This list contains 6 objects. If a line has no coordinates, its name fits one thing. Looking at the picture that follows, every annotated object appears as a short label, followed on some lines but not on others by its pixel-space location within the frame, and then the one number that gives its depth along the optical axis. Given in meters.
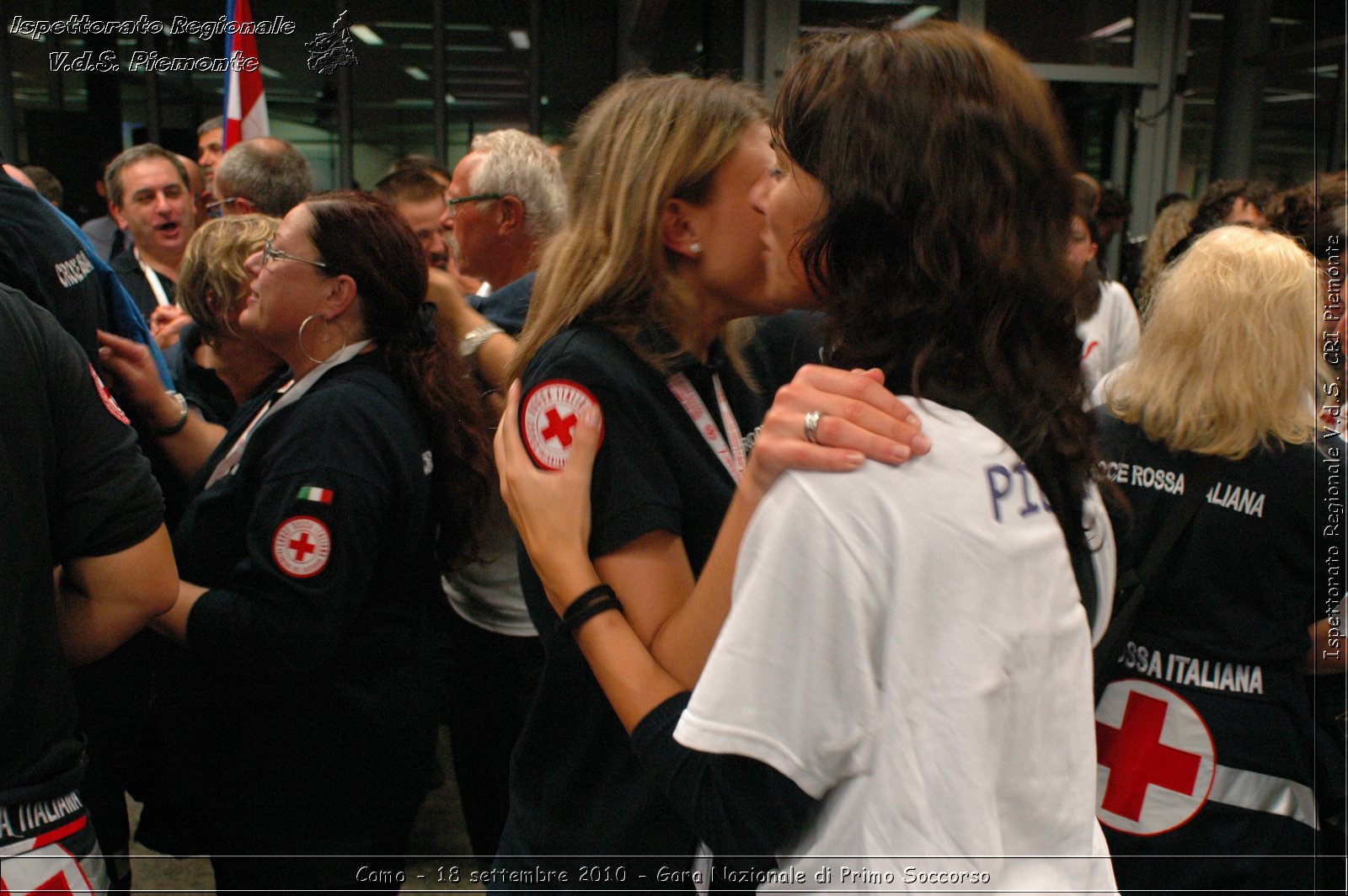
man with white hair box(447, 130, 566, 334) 3.09
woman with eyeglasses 2.01
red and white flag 3.96
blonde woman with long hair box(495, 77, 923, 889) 1.26
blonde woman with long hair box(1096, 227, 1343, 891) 2.04
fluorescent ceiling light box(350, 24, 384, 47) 8.69
